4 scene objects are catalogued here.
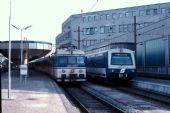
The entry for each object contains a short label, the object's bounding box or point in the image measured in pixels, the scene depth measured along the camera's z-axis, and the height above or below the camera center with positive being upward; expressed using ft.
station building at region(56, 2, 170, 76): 111.75 +22.63
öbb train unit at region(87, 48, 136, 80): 67.19 -0.32
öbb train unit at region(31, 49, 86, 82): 68.60 -0.56
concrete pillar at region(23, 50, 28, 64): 135.76 +4.43
